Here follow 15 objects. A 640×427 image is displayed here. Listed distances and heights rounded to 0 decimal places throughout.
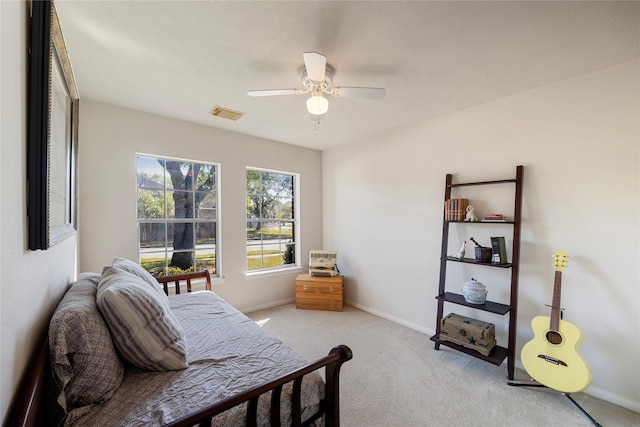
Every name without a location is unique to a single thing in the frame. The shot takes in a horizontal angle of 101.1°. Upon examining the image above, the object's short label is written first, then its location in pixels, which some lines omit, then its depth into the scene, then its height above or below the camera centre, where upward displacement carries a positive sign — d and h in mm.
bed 875 -766
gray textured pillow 931 -579
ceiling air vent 2709 +980
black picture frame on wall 813 +240
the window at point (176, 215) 2949 -130
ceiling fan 1795 +809
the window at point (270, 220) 3771 -212
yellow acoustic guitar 1769 -1019
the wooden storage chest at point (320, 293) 3602 -1198
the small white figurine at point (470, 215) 2496 -60
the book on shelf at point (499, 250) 2297 -358
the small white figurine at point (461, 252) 2523 -419
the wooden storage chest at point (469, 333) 2252 -1112
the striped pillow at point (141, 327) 1120 -549
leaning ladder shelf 2166 -847
